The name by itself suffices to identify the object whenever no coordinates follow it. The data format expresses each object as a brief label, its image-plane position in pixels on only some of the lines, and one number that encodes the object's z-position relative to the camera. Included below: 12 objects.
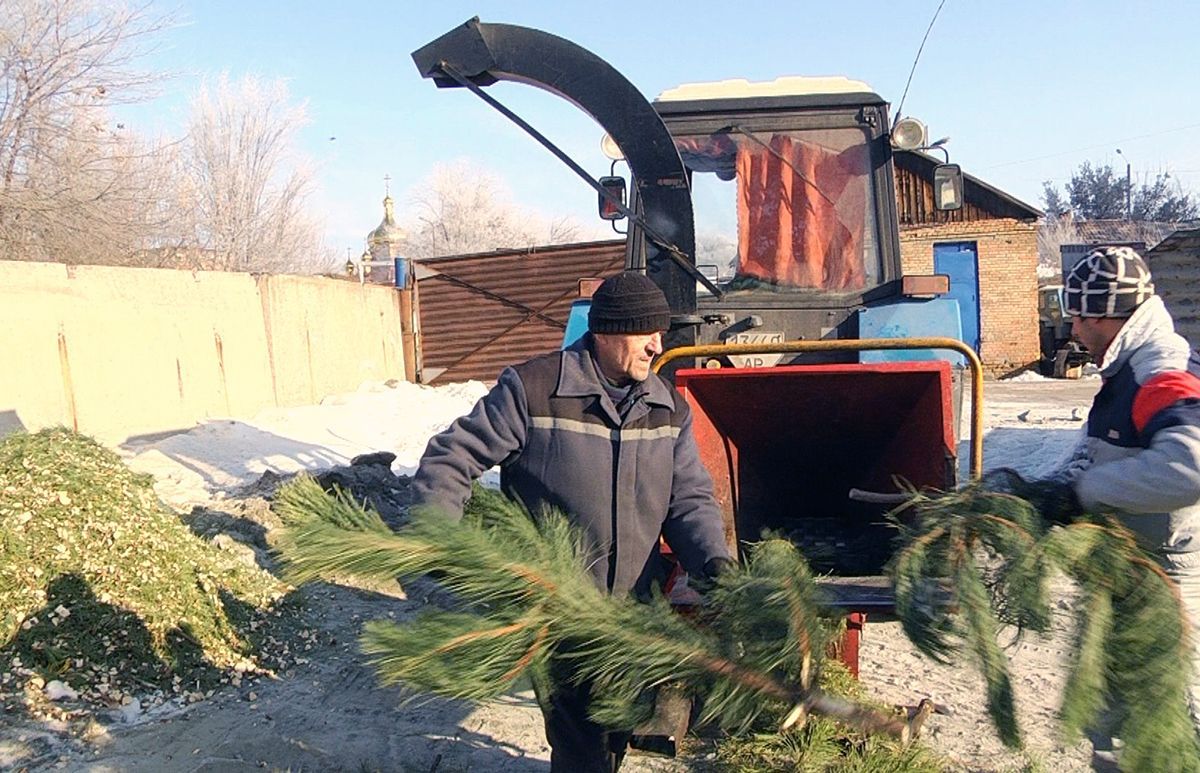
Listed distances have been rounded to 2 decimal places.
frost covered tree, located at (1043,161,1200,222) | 57.62
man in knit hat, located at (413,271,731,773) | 2.94
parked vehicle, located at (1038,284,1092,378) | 21.91
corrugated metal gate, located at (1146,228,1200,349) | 14.13
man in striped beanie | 2.54
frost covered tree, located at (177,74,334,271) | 29.28
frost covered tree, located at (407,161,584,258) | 55.88
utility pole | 59.94
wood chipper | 4.54
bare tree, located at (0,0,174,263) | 14.98
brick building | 23.12
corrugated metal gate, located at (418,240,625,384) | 18.53
